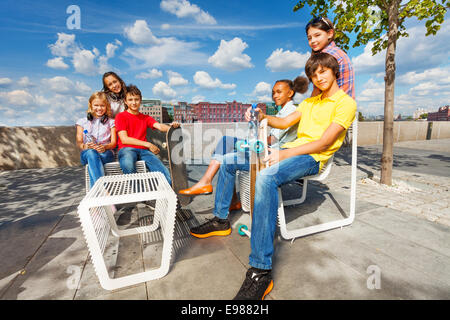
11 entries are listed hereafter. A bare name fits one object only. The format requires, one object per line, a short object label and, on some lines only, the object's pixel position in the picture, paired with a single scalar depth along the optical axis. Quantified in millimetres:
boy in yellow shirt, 1647
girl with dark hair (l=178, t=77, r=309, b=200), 2596
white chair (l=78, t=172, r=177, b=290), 1554
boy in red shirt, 3016
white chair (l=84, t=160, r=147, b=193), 3094
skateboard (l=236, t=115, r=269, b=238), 1897
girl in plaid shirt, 2395
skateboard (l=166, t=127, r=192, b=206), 2945
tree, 3768
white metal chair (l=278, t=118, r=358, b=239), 2152
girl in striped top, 3227
